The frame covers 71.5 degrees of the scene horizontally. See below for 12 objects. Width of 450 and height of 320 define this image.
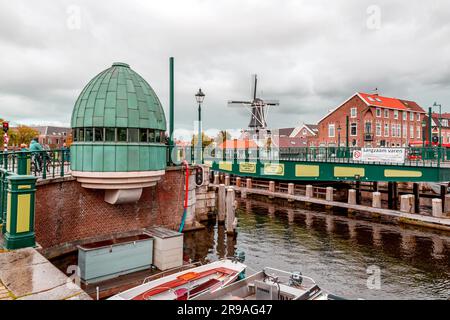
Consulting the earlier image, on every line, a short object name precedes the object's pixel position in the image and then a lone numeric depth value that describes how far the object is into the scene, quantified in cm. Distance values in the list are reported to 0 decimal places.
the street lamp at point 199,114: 2164
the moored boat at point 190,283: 966
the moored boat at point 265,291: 933
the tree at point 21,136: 8463
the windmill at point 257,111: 6494
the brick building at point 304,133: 8706
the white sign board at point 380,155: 2652
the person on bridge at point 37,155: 1524
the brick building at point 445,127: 7656
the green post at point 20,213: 680
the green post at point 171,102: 2106
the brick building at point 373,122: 5916
